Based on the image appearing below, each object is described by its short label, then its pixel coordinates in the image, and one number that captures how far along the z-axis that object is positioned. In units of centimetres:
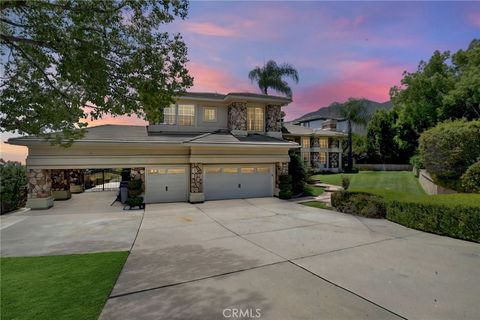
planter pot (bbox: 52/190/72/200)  1610
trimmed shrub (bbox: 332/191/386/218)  1114
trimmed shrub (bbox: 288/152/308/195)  1811
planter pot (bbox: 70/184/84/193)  1919
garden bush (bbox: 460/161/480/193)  1148
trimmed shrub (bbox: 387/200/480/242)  787
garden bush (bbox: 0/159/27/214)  1293
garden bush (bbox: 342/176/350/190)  1461
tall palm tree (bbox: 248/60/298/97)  2342
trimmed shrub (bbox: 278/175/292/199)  1666
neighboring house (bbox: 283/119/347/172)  3228
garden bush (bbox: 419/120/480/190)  1277
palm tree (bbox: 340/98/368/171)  3309
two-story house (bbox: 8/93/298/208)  1369
